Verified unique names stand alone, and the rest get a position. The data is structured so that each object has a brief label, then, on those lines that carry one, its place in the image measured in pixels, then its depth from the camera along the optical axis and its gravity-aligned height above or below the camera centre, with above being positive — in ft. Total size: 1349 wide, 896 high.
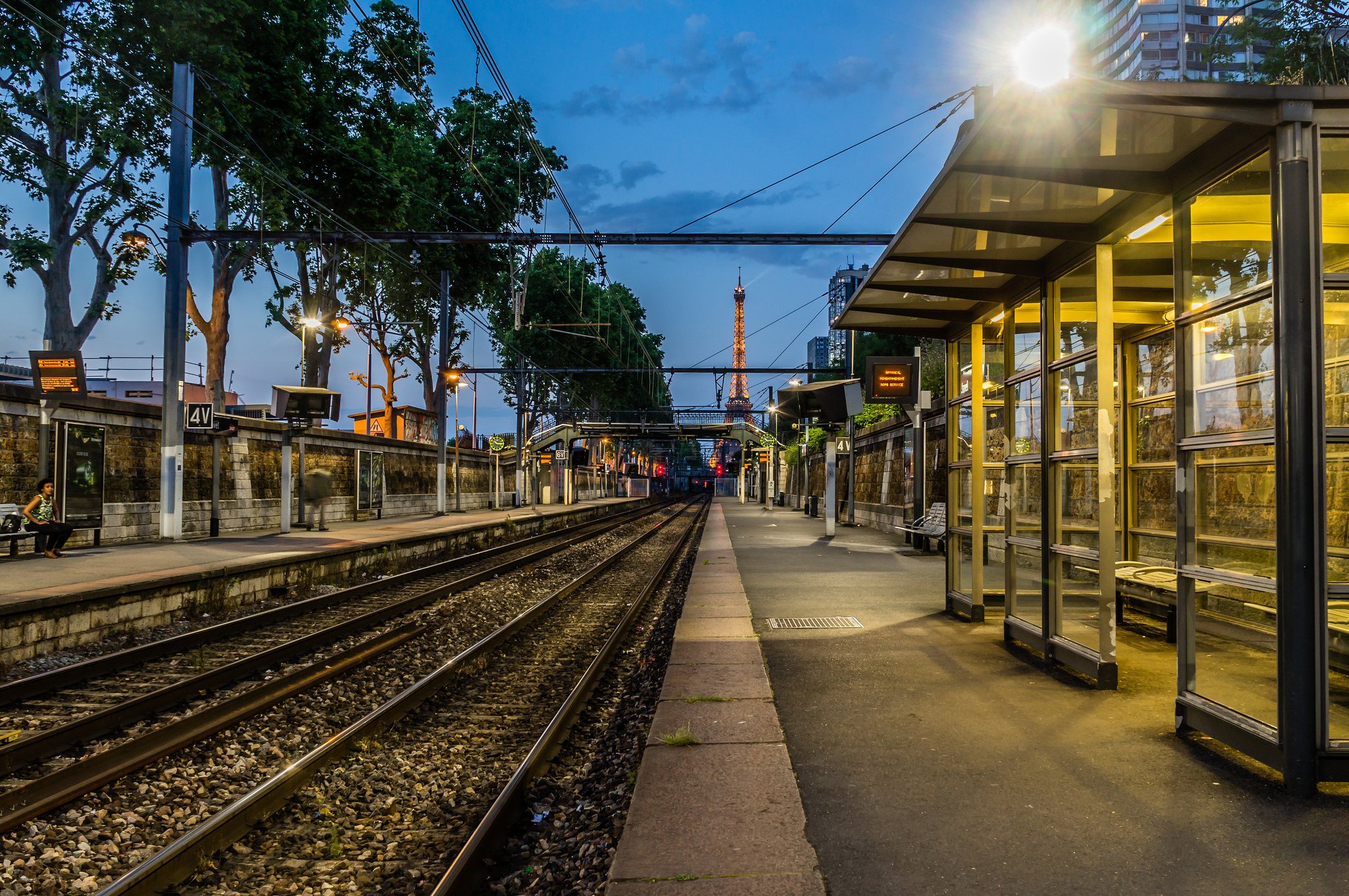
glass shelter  12.16 +2.03
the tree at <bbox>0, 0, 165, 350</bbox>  61.57 +24.80
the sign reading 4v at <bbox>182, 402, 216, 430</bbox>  52.65 +2.99
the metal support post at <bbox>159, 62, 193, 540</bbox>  51.47 +10.27
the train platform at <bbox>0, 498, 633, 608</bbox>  30.96 -4.47
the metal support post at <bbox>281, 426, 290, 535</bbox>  63.05 -0.95
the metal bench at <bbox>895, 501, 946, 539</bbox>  50.59 -3.58
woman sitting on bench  40.22 -2.67
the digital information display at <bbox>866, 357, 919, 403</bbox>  45.39 +4.74
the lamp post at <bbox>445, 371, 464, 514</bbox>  107.76 +12.89
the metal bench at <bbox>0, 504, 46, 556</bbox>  38.68 -3.21
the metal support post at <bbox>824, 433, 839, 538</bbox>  72.59 -1.26
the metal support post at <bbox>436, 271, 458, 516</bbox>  95.50 +8.30
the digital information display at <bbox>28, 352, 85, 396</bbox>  42.09 +4.61
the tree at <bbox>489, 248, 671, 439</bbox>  153.58 +25.15
